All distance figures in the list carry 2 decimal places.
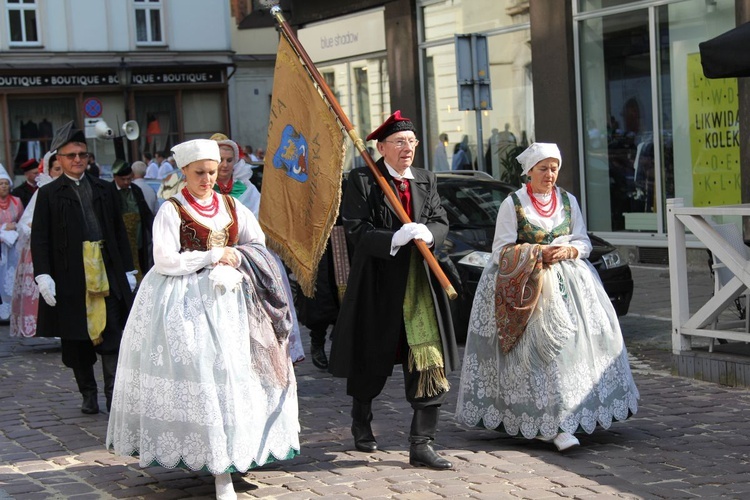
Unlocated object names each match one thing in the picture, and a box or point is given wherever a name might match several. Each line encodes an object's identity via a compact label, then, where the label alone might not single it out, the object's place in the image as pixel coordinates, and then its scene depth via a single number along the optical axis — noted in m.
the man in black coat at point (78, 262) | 8.38
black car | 11.04
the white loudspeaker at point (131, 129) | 29.47
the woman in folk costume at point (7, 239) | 14.34
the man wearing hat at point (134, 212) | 11.67
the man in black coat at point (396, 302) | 6.52
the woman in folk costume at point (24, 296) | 12.67
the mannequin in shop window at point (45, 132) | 36.69
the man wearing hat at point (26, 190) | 15.24
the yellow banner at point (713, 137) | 14.74
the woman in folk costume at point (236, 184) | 7.92
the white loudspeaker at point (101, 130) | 29.32
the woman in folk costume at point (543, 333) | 6.88
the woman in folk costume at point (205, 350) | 5.80
